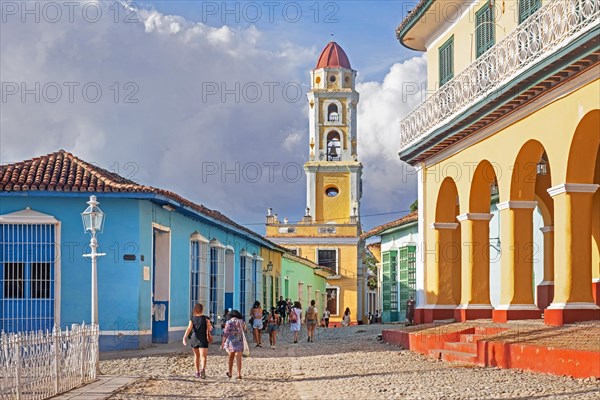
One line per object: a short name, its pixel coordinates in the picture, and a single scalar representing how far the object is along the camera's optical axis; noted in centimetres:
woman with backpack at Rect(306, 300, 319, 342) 2803
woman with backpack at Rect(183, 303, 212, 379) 1545
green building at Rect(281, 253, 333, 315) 4806
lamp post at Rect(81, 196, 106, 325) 1594
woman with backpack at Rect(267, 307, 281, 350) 2419
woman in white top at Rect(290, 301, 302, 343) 2697
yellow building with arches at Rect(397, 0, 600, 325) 1494
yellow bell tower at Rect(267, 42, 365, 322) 6034
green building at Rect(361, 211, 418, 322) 3269
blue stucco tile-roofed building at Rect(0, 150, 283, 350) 2036
